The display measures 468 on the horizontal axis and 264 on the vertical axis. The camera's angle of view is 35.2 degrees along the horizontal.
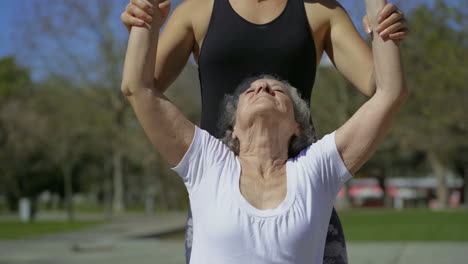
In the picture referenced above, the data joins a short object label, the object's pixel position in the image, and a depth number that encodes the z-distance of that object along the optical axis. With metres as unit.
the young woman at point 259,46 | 2.81
